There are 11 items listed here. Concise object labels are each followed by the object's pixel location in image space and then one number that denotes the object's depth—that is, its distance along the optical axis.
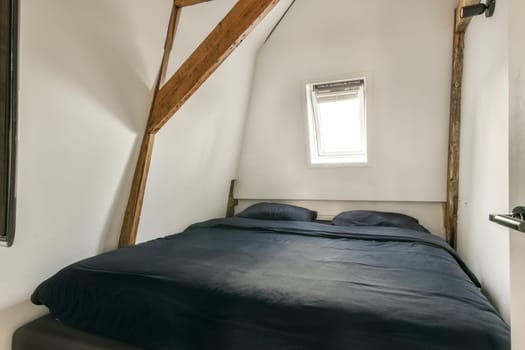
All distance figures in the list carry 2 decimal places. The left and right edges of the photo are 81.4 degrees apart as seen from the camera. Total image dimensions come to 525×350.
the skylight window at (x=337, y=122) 3.20
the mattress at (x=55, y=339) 1.44
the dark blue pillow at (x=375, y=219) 2.79
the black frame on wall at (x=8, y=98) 0.97
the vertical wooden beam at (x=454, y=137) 2.67
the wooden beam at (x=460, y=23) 2.44
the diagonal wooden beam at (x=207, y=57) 1.84
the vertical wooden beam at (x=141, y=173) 2.13
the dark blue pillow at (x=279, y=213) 3.19
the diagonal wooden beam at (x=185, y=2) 2.09
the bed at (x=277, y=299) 1.10
